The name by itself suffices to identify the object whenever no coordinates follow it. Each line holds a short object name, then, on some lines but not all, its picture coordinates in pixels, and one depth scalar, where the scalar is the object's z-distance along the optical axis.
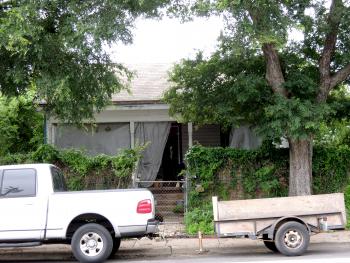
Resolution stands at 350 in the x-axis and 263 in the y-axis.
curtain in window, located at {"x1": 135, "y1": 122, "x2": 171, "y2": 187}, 18.67
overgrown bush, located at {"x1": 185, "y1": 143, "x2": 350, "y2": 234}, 14.93
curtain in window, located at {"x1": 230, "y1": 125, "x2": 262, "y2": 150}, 19.05
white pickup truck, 10.05
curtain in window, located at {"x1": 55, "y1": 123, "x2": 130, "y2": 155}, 18.94
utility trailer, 10.80
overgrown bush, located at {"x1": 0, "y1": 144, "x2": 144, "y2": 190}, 14.84
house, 18.25
